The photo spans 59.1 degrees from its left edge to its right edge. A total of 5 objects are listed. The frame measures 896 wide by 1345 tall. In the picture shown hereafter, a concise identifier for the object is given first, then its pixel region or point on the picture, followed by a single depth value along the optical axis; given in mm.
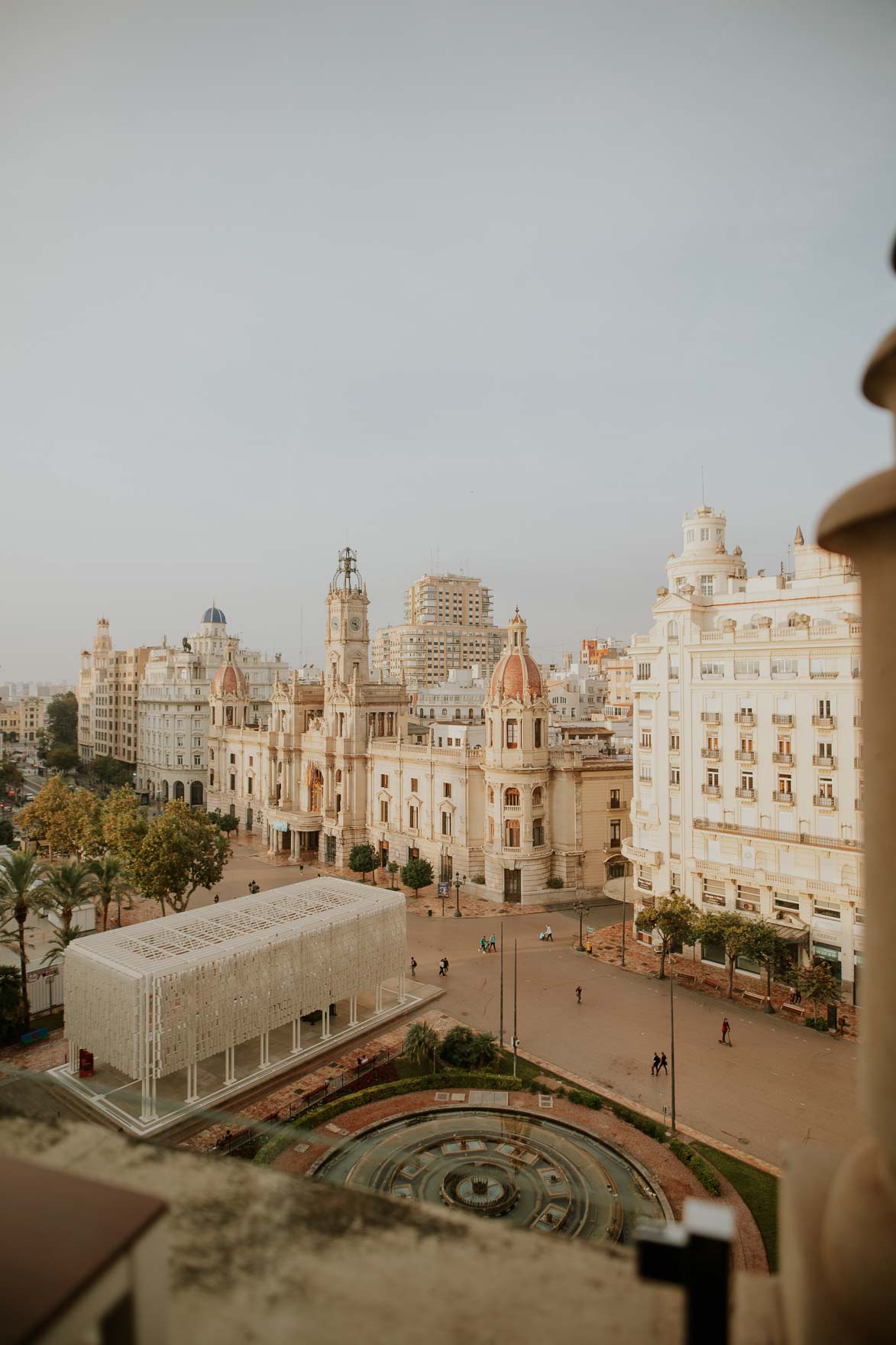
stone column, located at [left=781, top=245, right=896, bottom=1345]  3430
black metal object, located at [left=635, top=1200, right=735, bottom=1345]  3777
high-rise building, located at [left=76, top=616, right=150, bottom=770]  105500
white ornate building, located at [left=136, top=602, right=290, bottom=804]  88062
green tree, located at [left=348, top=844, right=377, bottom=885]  53344
